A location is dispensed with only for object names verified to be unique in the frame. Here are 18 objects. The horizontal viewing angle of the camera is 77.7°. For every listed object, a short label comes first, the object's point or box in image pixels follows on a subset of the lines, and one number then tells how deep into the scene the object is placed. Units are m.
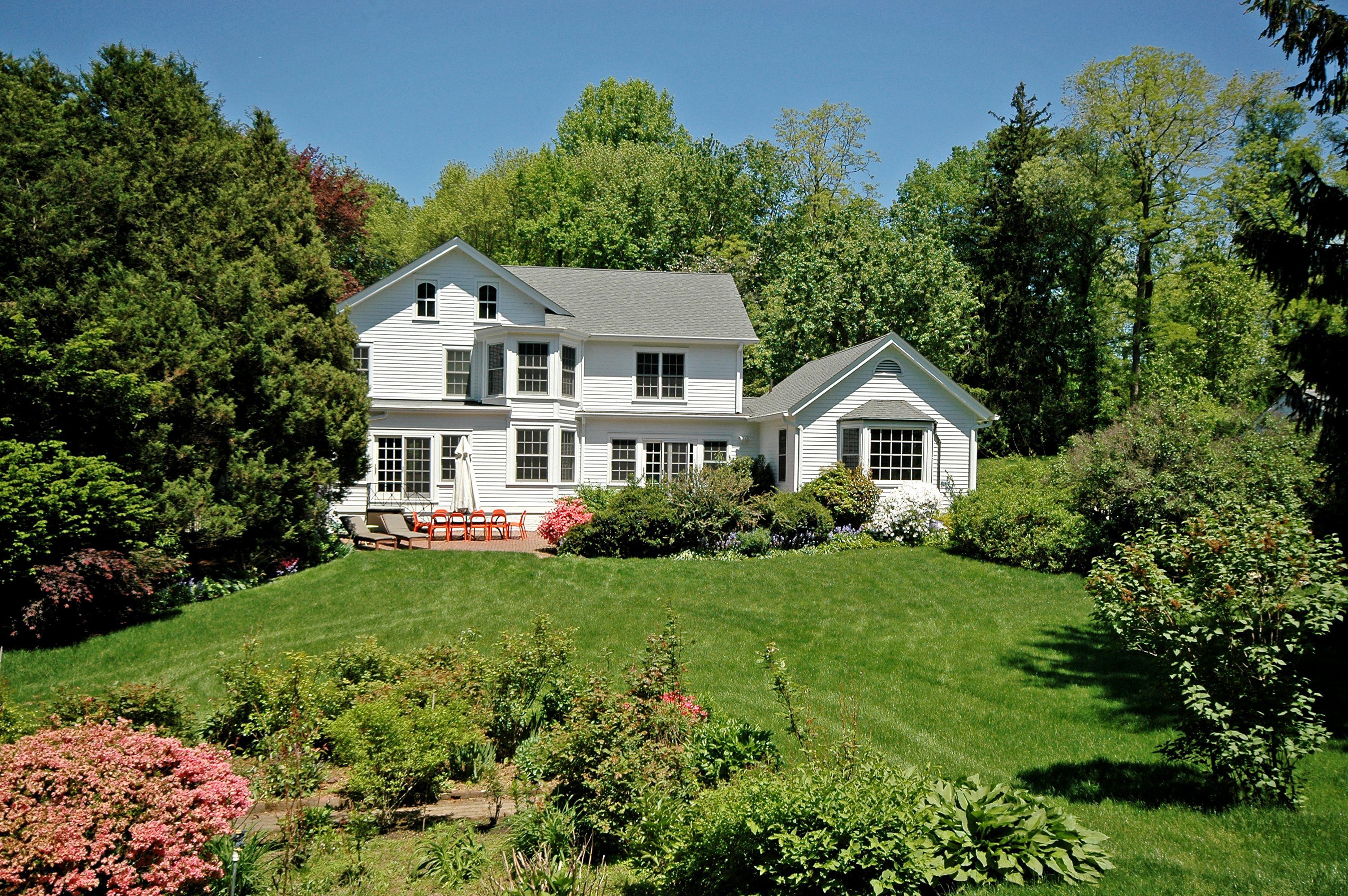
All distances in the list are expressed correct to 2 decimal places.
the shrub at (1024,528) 17.06
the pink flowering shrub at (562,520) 20.59
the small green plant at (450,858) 5.92
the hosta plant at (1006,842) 5.25
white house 23.34
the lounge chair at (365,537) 20.19
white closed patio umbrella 22.38
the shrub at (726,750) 7.01
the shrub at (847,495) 21.42
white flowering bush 21.03
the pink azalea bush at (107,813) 4.62
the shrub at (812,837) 4.99
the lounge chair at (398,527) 20.20
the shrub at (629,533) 18.81
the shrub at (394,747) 6.72
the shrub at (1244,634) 6.23
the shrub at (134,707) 6.85
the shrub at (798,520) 20.06
